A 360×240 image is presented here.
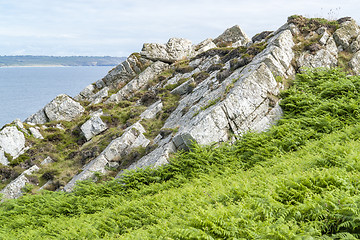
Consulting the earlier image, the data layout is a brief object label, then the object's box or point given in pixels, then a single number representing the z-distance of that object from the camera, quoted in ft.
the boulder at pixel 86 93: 124.67
